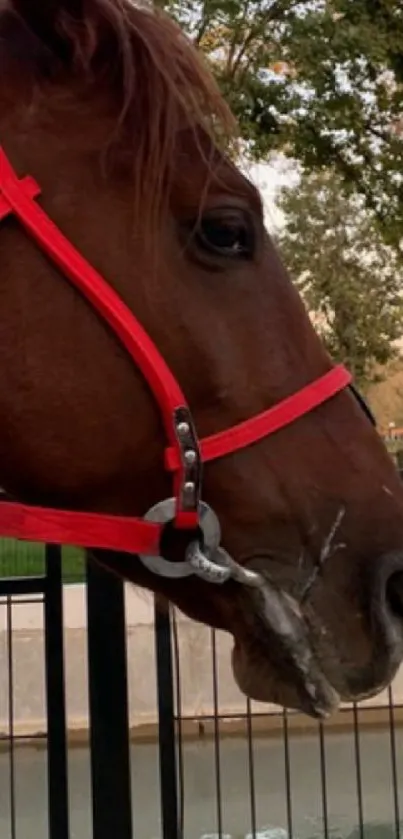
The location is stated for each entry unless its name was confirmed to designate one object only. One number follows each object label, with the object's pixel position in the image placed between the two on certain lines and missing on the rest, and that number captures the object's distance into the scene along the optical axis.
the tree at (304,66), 6.88
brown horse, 1.56
